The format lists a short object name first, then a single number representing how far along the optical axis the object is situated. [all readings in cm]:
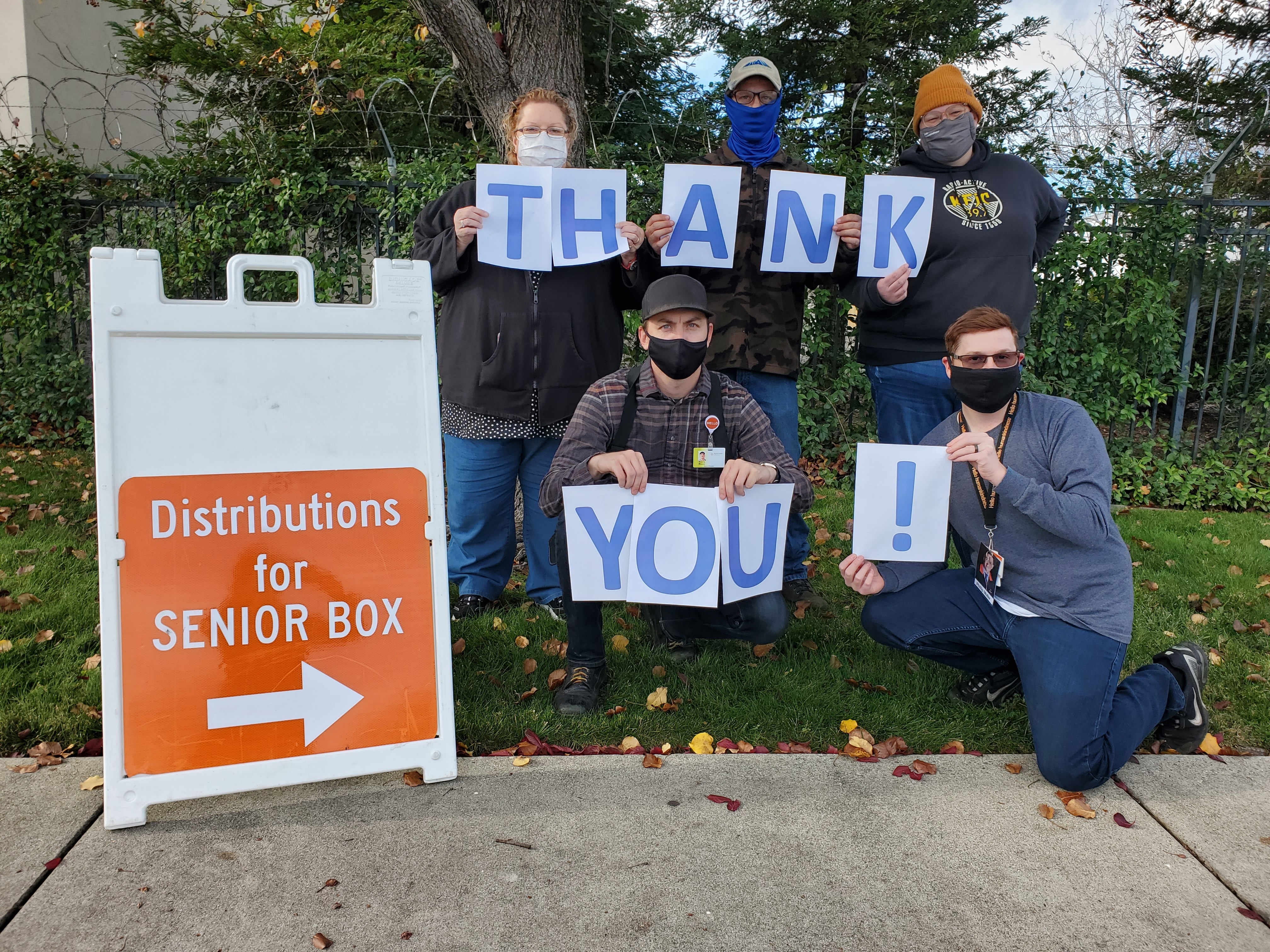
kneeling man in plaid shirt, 321
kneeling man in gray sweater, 280
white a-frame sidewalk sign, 241
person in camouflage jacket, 396
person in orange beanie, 379
